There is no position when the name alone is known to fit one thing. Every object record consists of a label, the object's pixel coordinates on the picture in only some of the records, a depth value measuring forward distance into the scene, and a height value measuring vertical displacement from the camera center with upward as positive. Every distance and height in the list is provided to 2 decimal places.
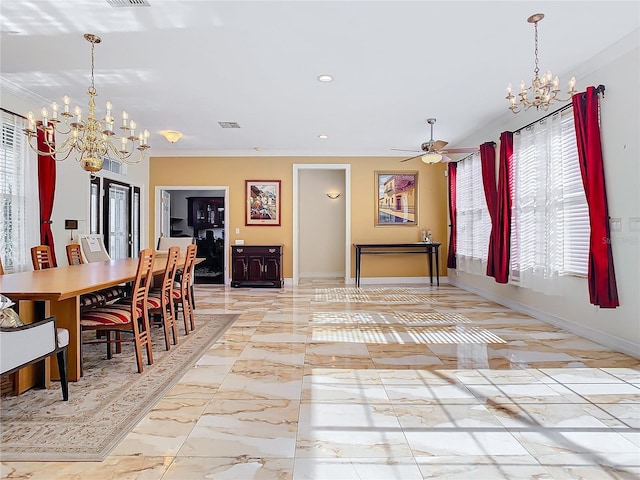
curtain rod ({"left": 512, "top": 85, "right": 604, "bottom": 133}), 3.91 +1.37
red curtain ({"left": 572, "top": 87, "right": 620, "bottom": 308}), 3.74 +0.29
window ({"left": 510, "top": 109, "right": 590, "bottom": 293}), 4.27 +0.31
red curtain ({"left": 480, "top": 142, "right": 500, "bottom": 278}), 5.97 +0.69
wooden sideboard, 8.20 -0.62
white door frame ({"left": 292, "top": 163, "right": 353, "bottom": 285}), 8.59 +0.55
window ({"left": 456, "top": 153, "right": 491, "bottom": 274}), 6.69 +0.27
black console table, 8.11 -0.31
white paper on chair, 5.37 -0.14
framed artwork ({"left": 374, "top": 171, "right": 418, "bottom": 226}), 8.62 +0.72
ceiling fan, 6.02 +1.23
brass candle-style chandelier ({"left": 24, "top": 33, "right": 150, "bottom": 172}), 3.52 +0.92
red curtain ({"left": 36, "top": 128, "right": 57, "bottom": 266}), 5.27 +0.58
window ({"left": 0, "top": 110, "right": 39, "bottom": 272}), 4.79 +0.44
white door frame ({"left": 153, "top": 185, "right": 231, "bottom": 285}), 8.58 +0.53
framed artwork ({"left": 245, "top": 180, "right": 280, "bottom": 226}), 8.59 +0.69
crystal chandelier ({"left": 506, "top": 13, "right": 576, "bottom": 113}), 3.23 +1.17
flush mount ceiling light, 6.65 +1.62
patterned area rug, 2.04 -1.07
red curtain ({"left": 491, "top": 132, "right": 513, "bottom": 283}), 5.57 +0.30
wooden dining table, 2.56 -0.36
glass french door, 6.77 +0.32
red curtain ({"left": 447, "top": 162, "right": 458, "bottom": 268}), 7.91 +0.45
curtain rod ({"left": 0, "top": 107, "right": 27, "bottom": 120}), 4.78 +1.45
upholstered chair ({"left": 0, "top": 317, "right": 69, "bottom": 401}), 2.18 -0.65
